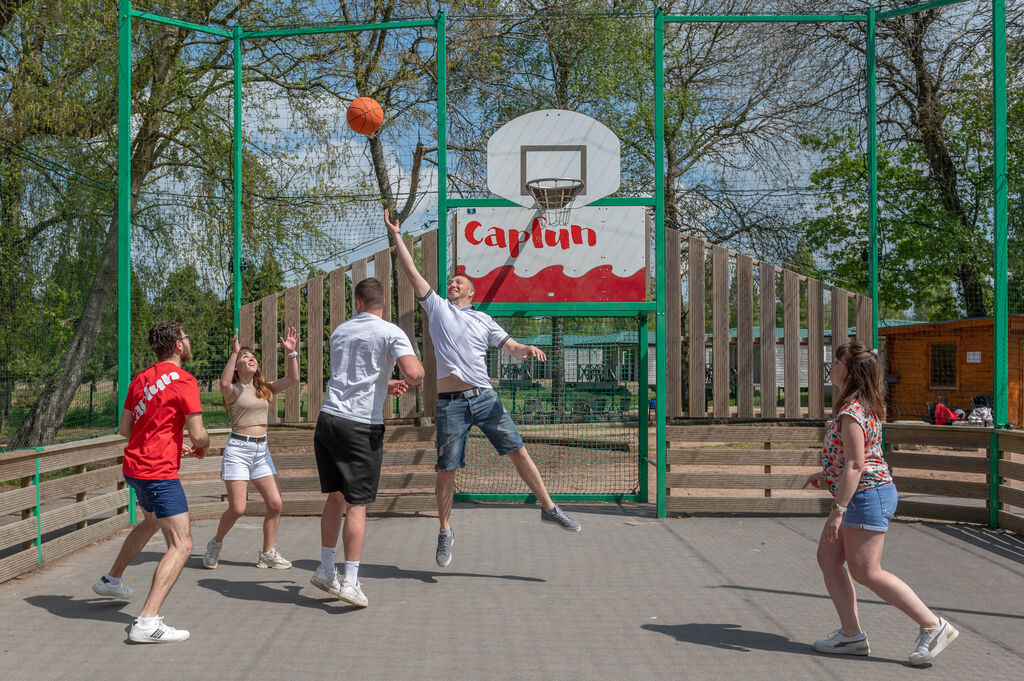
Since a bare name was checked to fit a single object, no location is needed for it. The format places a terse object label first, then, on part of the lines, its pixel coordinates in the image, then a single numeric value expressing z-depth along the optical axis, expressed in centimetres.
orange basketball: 770
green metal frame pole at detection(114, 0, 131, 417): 704
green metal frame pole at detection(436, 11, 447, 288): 740
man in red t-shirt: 405
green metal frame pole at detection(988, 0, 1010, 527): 696
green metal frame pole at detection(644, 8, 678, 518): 730
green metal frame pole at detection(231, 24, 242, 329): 759
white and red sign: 750
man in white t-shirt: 448
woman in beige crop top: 532
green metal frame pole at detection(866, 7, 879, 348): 755
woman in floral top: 363
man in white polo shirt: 546
